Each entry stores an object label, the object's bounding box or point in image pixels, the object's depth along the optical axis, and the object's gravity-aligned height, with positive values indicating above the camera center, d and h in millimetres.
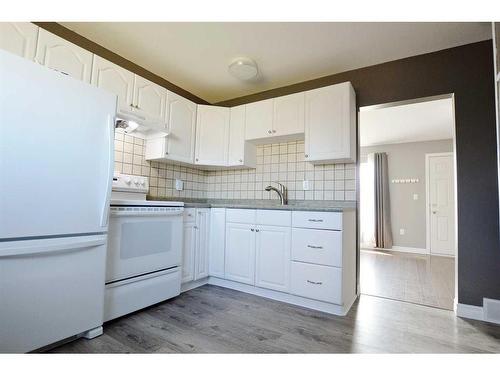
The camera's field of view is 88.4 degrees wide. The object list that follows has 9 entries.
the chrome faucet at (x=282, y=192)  2807 +126
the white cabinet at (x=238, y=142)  2951 +692
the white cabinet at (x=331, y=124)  2346 +757
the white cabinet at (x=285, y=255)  2070 -467
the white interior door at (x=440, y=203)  4934 +96
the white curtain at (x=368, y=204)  5637 +38
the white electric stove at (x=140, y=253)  1786 -410
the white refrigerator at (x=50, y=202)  1232 -30
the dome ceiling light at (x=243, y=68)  2489 +1350
